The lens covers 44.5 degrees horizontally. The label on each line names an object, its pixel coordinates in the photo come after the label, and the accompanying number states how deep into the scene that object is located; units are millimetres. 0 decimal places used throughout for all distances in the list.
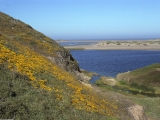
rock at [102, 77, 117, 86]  55347
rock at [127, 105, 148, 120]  23109
